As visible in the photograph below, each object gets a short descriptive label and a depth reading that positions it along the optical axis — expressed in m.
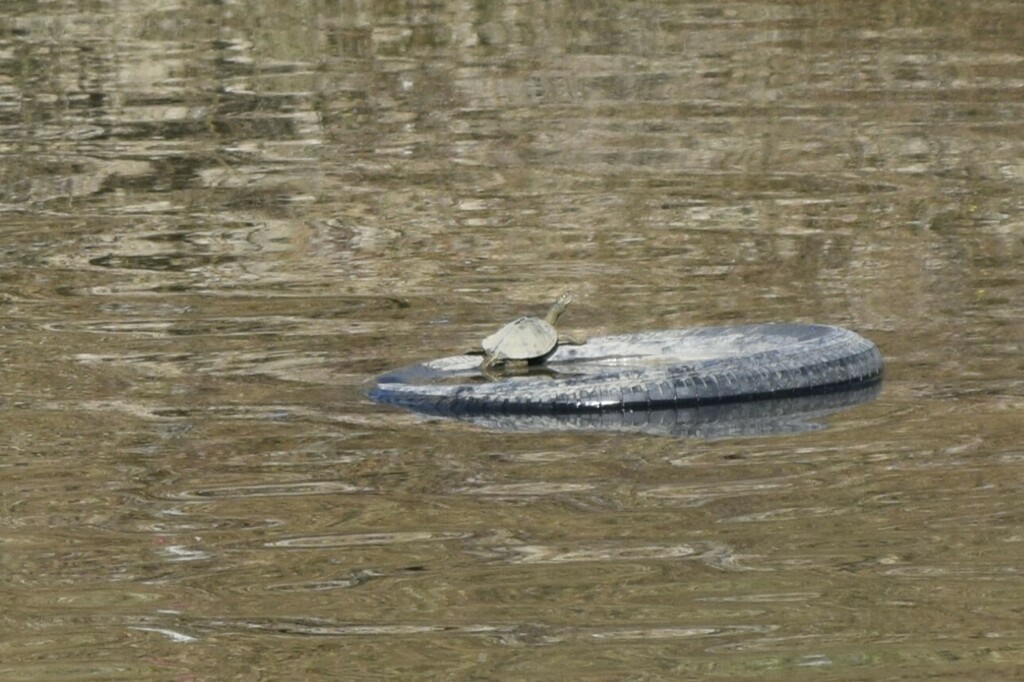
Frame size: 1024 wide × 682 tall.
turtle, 18.69
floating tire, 17.73
